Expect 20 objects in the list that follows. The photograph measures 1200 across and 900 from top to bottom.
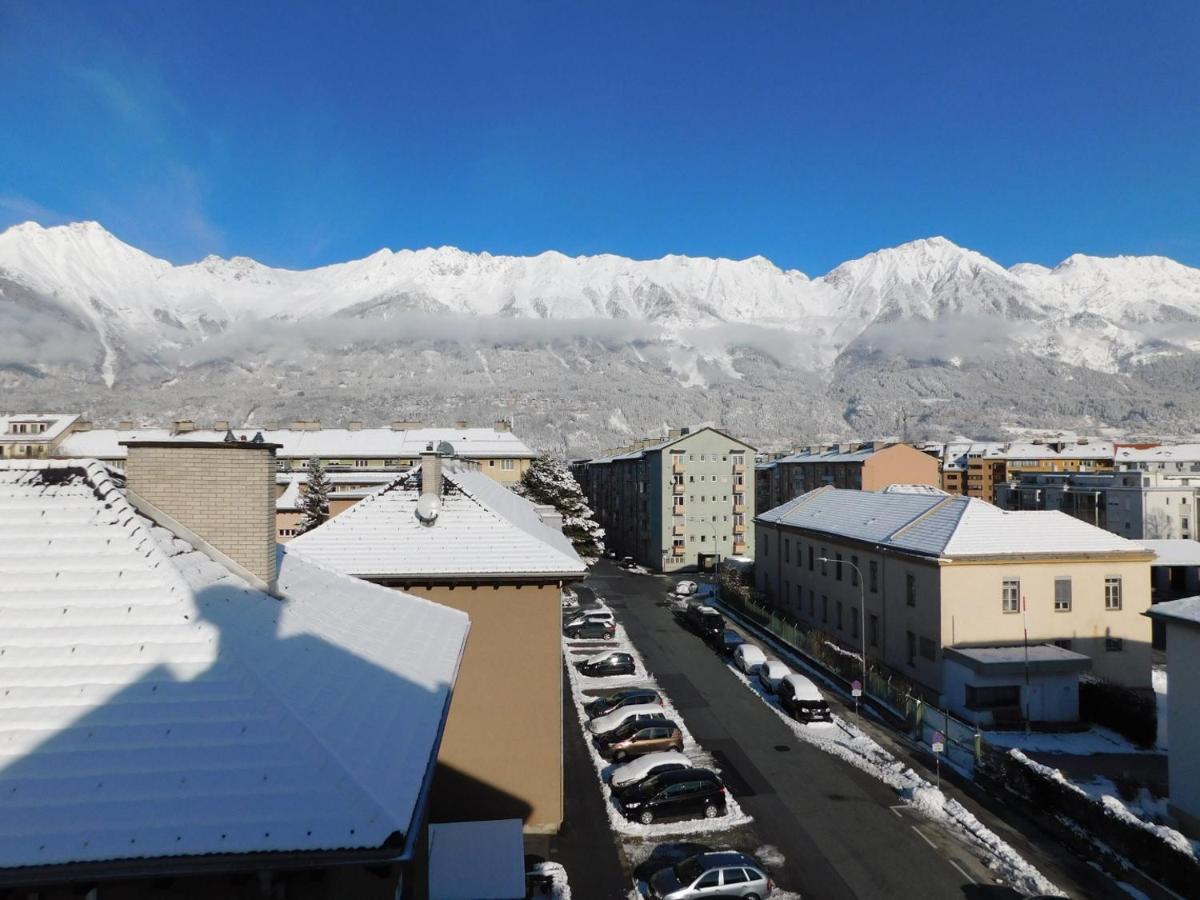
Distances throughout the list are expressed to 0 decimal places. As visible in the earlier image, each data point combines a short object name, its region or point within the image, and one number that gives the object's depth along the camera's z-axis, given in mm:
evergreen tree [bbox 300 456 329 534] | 51372
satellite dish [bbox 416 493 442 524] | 18141
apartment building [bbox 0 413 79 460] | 78750
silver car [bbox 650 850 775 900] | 14055
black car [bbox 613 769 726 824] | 17984
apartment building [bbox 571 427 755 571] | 68188
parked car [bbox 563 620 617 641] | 37781
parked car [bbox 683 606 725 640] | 37500
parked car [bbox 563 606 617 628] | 39188
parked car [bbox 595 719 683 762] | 21938
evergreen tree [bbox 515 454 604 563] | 55094
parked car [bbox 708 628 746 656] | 34559
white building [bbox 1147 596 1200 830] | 17625
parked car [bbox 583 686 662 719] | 25469
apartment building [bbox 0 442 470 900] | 4816
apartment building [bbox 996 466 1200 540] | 67375
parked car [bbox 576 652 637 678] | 31156
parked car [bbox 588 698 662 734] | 23406
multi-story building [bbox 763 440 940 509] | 74938
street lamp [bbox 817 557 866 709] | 32781
